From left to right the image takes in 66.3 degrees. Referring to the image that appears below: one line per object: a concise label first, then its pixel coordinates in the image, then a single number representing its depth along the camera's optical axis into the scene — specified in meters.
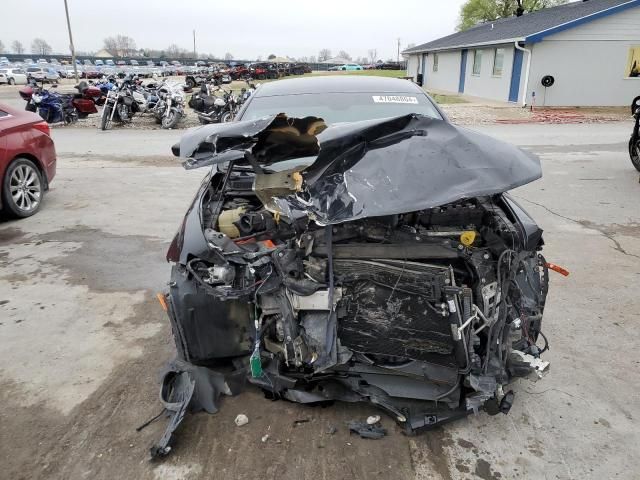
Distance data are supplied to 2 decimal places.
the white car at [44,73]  39.58
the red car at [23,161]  5.90
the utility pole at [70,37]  32.31
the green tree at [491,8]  46.16
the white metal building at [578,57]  19.12
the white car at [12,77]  38.41
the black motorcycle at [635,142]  7.84
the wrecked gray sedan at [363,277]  2.35
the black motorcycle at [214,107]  14.84
